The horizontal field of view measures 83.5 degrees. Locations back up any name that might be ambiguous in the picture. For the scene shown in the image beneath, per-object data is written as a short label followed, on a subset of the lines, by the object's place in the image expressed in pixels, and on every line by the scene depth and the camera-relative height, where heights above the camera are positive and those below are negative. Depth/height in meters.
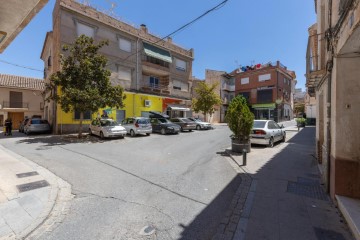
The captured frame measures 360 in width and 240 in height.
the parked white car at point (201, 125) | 22.72 -0.72
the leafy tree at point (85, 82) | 14.00 +2.62
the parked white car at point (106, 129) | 15.20 -0.82
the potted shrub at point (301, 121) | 23.40 -0.23
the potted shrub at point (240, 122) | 9.45 -0.15
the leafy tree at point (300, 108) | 56.72 +3.15
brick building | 36.34 +5.87
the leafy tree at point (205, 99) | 28.27 +2.79
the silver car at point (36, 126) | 18.00 -0.75
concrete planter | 9.66 -1.26
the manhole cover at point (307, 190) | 4.90 -1.85
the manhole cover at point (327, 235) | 3.23 -1.90
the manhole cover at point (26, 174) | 6.21 -1.79
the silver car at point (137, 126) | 16.80 -0.65
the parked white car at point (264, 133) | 11.18 -0.79
